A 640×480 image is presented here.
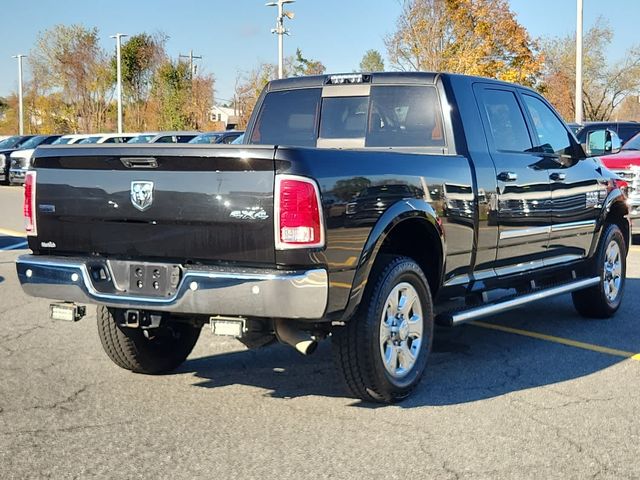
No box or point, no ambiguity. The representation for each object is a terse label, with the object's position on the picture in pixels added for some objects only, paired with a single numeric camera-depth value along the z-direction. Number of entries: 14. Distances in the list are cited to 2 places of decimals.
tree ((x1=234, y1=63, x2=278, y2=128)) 44.78
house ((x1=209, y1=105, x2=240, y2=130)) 87.86
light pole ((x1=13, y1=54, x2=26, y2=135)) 60.69
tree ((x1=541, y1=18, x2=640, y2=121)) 54.88
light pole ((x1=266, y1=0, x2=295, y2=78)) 34.19
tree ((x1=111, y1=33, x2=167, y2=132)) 50.97
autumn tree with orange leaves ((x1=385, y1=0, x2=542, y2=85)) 35.19
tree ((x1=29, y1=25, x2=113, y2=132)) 52.16
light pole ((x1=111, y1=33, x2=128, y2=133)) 46.78
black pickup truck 4.37
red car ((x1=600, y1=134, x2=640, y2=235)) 12.95
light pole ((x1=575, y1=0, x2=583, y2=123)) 26.03
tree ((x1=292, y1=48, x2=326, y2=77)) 46.94
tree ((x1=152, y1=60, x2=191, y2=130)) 47.31
